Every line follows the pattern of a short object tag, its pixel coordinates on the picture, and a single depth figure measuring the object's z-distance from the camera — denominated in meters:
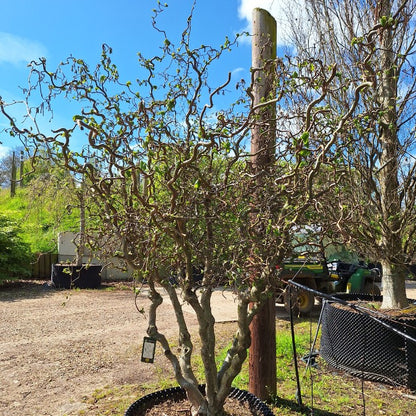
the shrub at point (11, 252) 11.70
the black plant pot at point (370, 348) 4.33
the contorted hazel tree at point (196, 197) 2.25
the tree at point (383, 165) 5.08
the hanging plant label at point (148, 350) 2.72
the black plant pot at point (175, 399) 2.89
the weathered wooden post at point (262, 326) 3.23
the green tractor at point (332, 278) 8.40
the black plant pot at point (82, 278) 11.69
